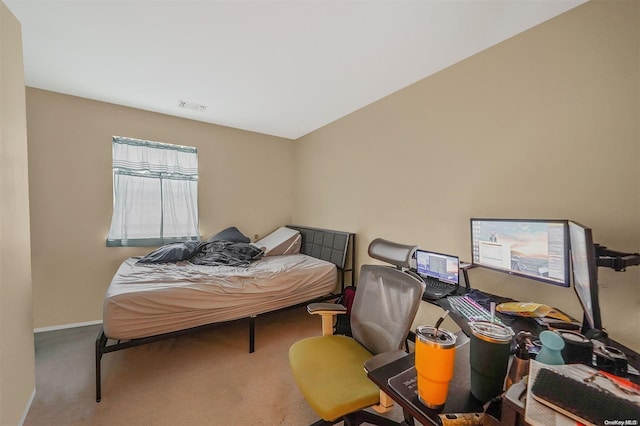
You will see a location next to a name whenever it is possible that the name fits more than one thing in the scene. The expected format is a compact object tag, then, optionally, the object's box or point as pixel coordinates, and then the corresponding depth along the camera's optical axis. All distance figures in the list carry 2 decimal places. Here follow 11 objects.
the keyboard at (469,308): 1.39
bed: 1.89
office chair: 1.16
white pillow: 3.54
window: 3.06
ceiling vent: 2.93
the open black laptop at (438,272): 1.86
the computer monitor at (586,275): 0.93
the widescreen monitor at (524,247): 1.33
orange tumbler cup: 0.70
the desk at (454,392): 0.67
